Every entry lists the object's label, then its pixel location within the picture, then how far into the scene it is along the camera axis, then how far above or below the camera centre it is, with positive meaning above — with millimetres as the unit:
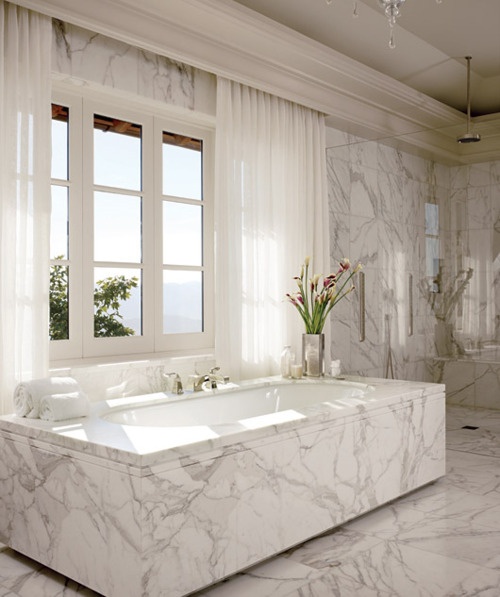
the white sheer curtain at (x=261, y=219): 3783 +522
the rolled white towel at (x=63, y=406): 2527 -388
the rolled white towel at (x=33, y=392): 2578 -340
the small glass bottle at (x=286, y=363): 3842 -334
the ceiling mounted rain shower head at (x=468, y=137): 5092 +1286
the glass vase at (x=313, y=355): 3891 -294
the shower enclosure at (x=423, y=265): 5047 +320
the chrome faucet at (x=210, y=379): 3334 -378
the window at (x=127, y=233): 3320 +393
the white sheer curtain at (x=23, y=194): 2805 +481
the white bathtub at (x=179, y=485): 2098 -652
